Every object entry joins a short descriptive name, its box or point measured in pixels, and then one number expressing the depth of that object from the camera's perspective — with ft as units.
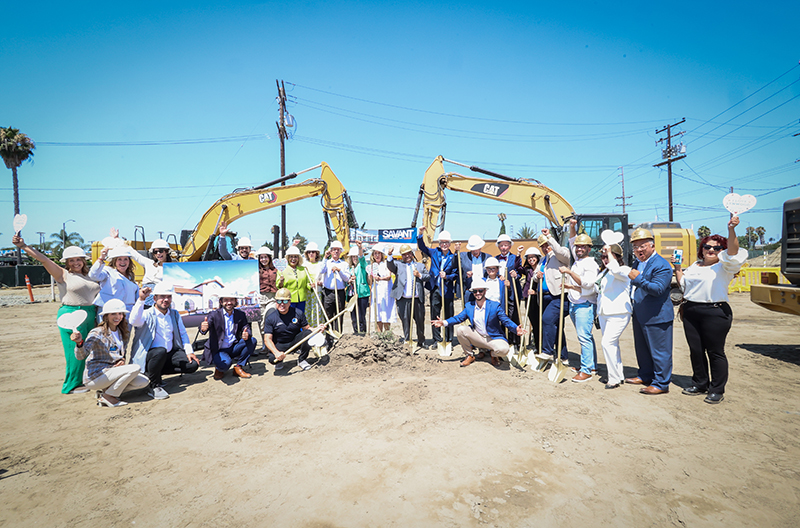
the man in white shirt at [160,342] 15.69
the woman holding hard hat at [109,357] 14.32
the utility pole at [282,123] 65.16
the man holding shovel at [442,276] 22.63
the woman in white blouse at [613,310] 15.43
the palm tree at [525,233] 127.75
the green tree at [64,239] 120.46
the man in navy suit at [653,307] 14.39
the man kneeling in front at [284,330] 18.51
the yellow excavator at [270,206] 27.37
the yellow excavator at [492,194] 28.66
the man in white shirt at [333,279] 22.27
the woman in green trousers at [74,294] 15.65
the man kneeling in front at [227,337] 17.61
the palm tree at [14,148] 89.51
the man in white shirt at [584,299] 16.63
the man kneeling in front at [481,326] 18.57
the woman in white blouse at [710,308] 13.52
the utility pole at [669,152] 88.17
